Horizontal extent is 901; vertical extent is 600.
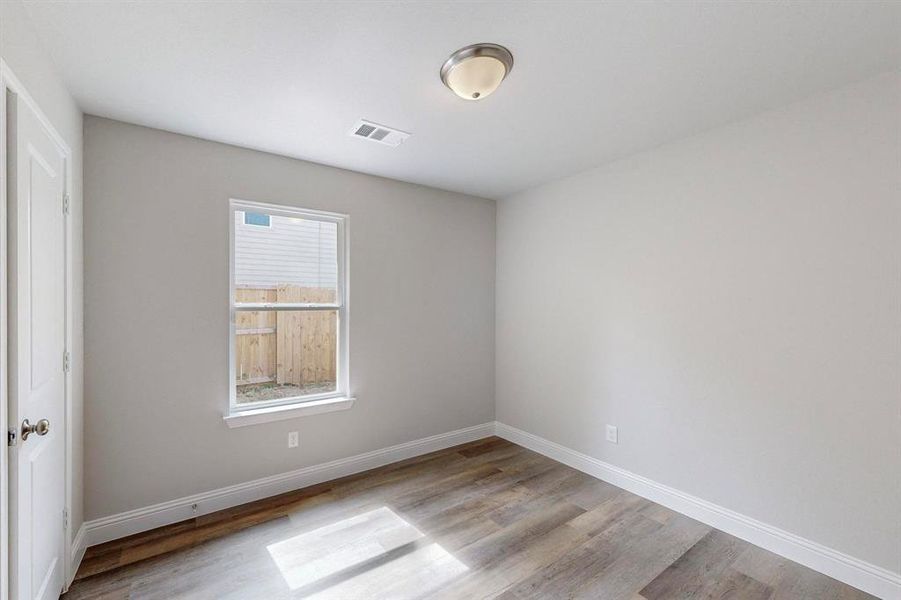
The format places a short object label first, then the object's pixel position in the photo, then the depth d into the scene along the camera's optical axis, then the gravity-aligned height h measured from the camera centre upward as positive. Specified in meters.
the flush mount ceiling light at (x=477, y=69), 1.79 +1.04
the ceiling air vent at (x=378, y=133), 2.53 +1.07
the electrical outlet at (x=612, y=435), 3.16 -1.09
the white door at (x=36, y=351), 1.41 -0.22
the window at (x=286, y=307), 2.95 -0.08
